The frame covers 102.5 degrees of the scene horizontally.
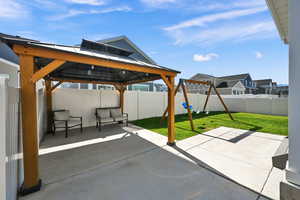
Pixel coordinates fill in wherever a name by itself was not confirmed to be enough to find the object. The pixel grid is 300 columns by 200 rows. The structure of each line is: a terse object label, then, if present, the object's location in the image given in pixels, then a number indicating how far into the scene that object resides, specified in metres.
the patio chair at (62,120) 4.55
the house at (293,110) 1.17
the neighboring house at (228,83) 16.94
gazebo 1.89
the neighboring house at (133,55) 7.60
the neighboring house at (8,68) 2.20
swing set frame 5.30
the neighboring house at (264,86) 20.91
